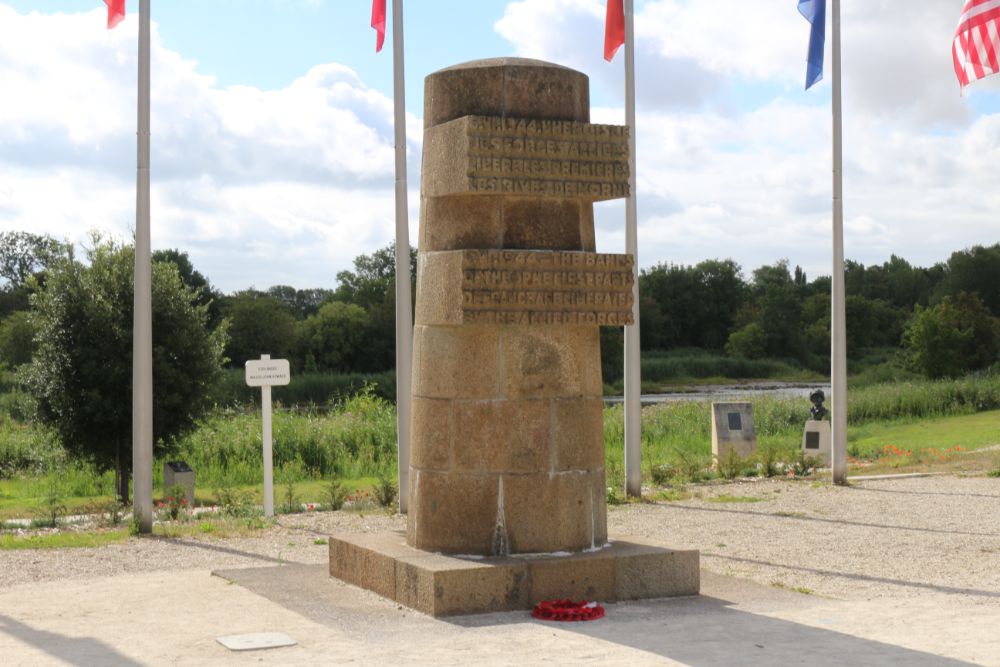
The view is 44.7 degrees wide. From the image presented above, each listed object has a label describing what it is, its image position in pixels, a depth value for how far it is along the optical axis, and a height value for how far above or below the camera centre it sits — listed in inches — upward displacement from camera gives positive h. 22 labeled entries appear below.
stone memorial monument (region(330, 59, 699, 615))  346.3 -1.1
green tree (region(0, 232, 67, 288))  2829.7 +218.4
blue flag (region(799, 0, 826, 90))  650.2 +165.8
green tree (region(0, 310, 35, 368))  1784.0 +9.8
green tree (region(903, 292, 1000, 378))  2075.5 +6.7
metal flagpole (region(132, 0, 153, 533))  498.0 -7.2
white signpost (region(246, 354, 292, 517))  557.0 -15.3
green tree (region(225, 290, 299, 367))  2101.4 +30.2
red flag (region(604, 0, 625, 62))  626.2 +162.6
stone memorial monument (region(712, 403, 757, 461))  822.5 -57.9
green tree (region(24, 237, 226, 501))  627.5 -4.7
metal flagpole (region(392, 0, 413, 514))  562.9 +28.3
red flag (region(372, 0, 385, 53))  575.2 +156.3
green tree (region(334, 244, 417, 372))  2277.3 +107.0
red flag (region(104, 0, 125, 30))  500.7 +138.8
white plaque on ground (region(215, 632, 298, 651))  288.2 -70.6
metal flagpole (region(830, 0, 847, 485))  661.9 +13.5
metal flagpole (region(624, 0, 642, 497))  614.2 -10.5
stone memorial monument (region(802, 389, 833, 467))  788.6 -63.9
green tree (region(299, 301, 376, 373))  2262.6 +12.5
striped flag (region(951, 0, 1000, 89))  530.3 +132.4
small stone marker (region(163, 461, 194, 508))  608.9 -64.8
